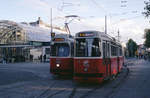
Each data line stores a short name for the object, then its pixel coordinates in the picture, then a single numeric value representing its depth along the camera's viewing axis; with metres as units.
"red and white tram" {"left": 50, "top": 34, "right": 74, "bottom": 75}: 13.89
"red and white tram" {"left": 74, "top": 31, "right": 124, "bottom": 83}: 10.05
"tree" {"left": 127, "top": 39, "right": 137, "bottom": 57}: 113.25
